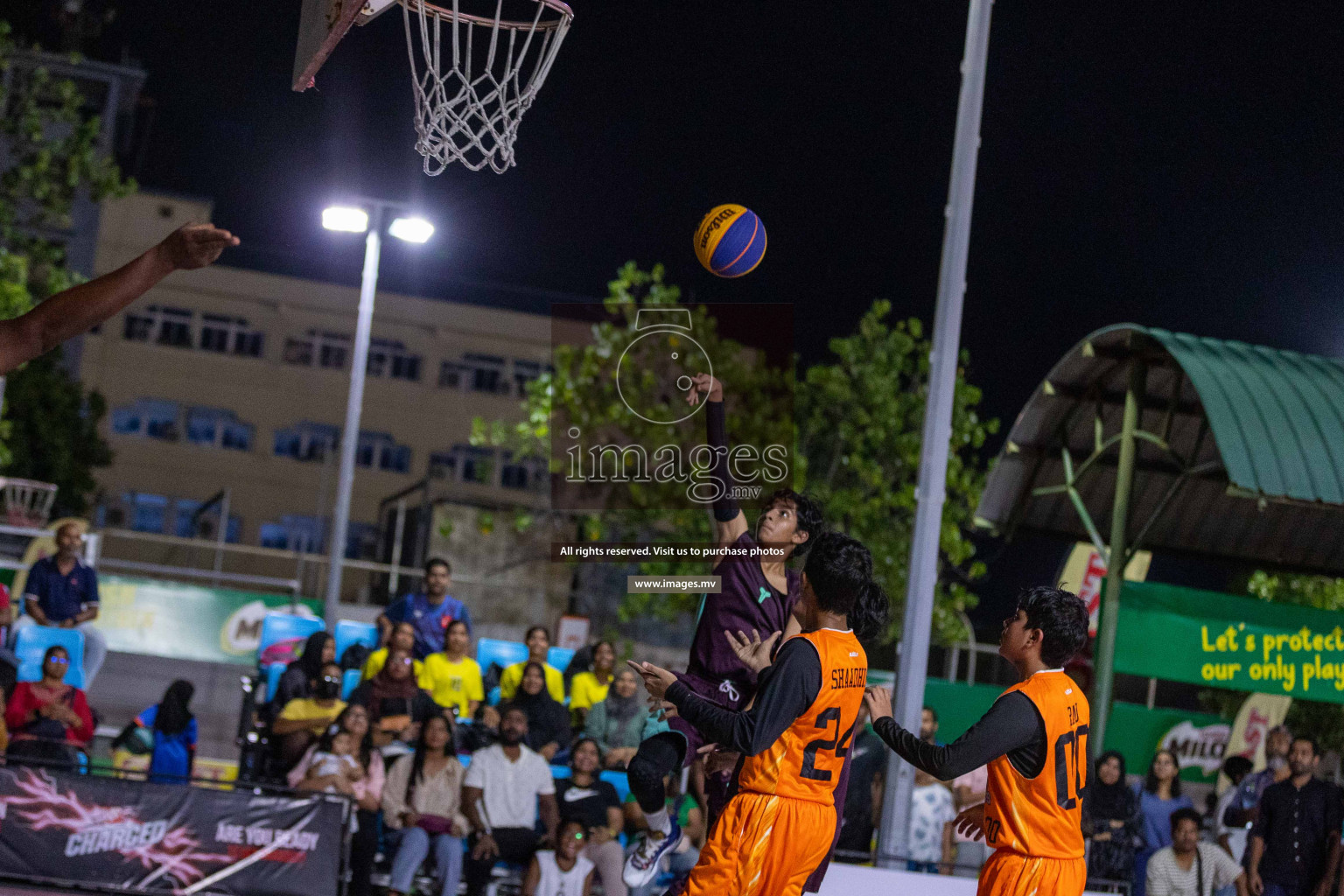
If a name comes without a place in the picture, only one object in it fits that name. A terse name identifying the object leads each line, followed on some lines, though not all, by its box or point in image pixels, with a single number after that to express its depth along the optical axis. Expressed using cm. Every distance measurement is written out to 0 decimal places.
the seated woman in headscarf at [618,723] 1223
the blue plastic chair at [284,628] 1498
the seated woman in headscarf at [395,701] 1157
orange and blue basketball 772
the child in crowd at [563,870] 1082
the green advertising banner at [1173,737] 2120
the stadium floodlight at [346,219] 1566
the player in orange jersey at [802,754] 585
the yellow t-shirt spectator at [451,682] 1259
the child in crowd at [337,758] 1119
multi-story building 4669
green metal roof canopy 1391
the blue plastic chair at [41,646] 1312
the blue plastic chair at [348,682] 1350
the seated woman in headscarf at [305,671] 1202
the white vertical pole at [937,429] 1016
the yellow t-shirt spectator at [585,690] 1345
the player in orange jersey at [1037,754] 583
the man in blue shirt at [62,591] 1320
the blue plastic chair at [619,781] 1245
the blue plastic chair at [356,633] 1528
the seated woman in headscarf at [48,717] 1171
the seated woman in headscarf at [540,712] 1211
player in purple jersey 692
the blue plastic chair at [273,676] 1355
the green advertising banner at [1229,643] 1411
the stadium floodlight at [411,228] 1586
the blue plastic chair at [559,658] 1581
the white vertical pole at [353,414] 1605
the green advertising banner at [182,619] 2006
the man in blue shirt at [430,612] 1304
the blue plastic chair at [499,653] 1591
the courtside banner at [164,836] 1035
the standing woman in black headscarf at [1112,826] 1188
